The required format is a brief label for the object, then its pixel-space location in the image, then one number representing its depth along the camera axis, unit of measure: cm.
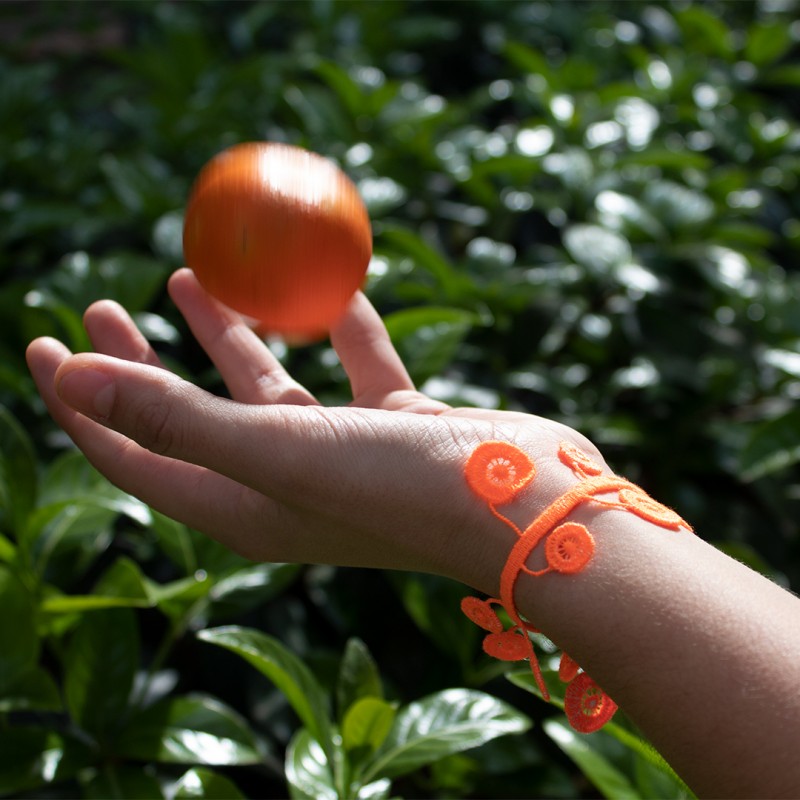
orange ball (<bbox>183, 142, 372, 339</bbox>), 35
